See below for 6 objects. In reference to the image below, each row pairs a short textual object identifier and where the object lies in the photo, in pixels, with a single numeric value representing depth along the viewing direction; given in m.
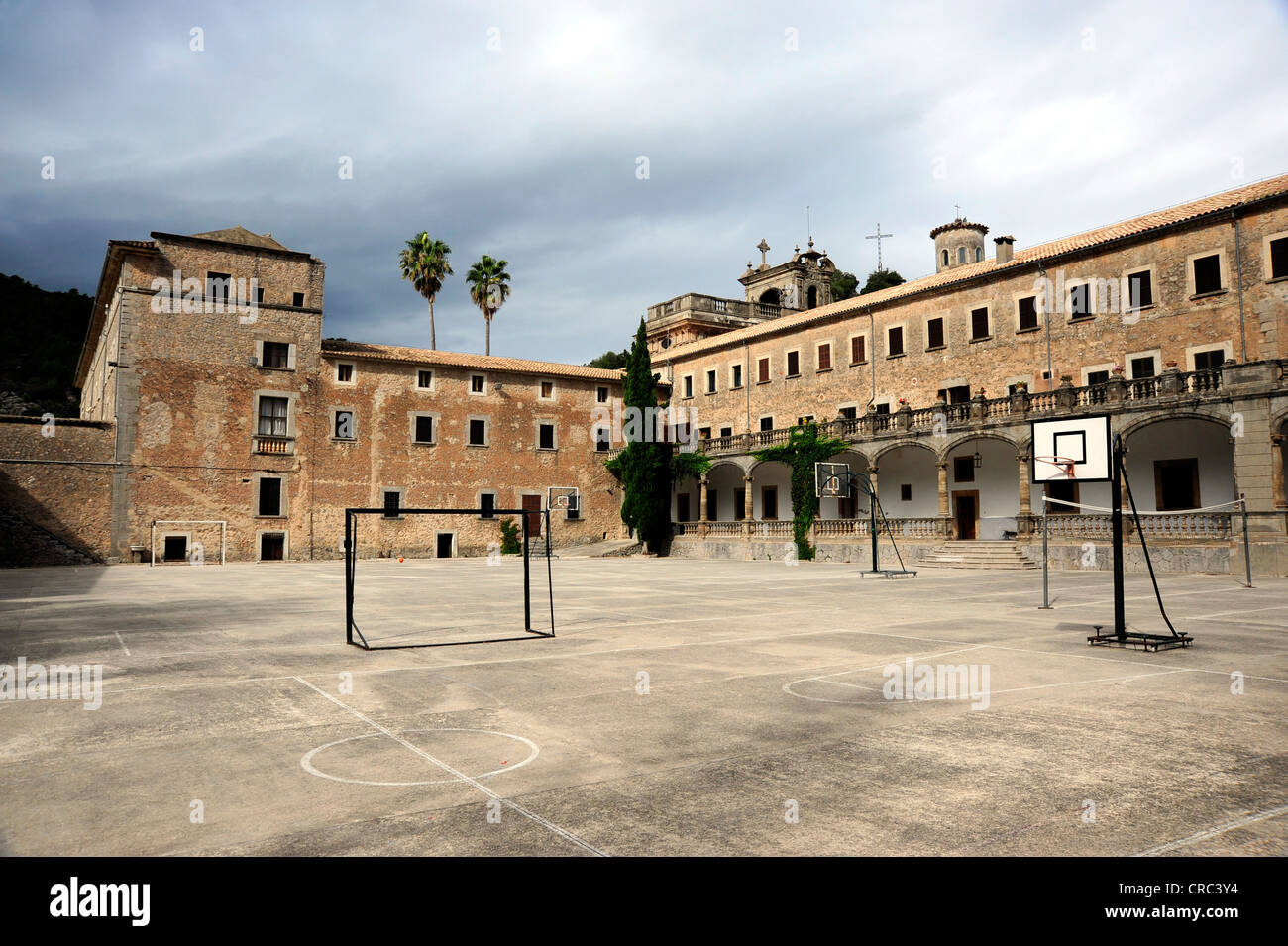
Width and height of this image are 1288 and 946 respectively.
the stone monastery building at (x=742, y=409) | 27.28
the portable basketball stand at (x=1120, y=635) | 9.95
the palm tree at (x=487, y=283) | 58.69
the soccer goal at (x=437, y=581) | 11.60
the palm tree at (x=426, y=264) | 55.75
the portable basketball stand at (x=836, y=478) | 33.66
